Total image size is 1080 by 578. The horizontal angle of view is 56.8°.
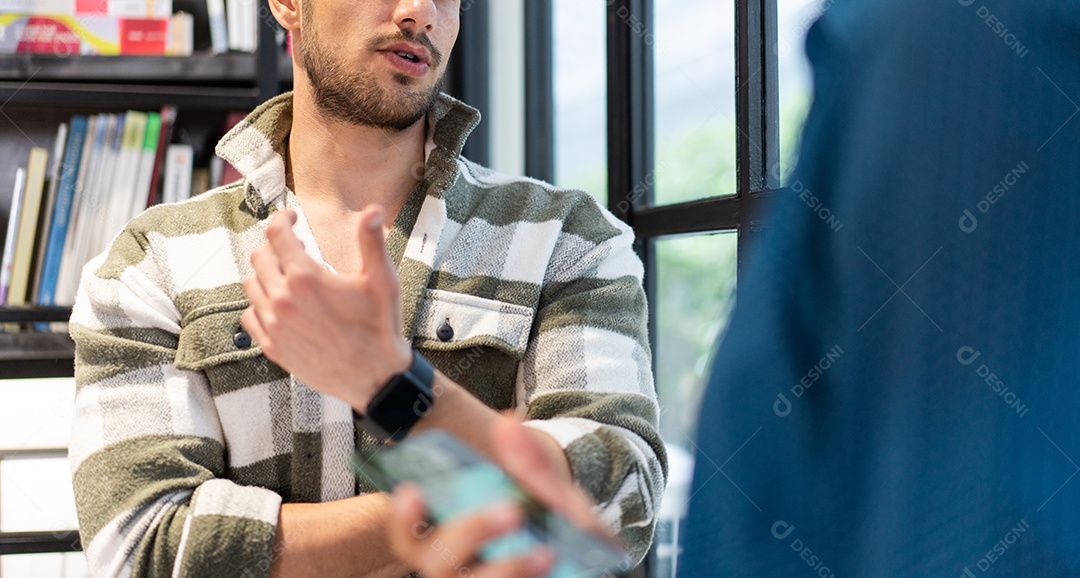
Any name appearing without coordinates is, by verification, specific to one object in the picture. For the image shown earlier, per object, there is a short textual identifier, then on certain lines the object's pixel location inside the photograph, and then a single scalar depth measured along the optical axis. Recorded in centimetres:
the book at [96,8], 193
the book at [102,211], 196
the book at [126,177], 197
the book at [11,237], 194
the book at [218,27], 201
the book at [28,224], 194
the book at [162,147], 200
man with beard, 110
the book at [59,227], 195
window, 142
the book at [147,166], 198
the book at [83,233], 195
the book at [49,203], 195
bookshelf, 195
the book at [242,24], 202
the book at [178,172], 201
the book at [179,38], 203
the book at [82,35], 193
